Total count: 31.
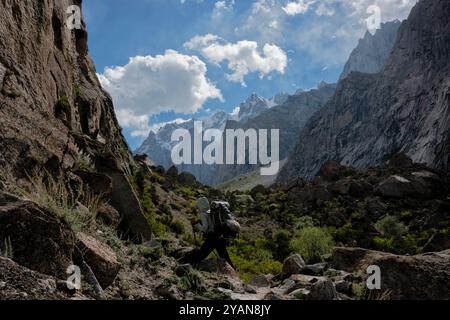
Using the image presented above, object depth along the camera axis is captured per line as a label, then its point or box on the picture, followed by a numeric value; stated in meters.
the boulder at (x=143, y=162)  44.22
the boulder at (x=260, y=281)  12.58
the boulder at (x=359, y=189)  46.91
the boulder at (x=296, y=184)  56.82
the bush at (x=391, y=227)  32.77
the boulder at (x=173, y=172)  64.62
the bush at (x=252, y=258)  20.38
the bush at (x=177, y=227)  24.85
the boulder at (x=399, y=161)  64.14
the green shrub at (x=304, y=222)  35.53
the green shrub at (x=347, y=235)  32.03
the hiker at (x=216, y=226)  11.34
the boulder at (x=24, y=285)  4.30
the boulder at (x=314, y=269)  11.34
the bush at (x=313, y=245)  20.44
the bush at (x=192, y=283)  7.77
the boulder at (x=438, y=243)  15.77
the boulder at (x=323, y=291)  7.27
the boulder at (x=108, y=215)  10.66
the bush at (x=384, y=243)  28.11
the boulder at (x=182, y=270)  8.57
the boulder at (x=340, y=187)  47.09
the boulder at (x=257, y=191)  61.97
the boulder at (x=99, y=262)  6.20
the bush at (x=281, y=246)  27.69
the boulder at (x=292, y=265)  12.71
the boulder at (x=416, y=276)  7.92
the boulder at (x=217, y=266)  10.69
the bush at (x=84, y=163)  11.70
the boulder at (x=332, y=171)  56.77
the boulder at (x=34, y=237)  5.07
